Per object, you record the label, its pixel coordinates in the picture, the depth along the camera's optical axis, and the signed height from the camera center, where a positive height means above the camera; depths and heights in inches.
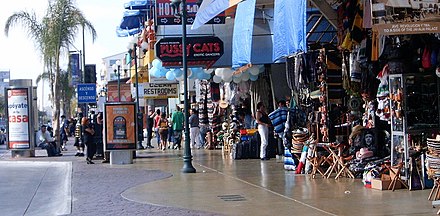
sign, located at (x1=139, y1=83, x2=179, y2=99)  1455.5 +70.4
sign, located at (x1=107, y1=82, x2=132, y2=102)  1736.0 +82.0
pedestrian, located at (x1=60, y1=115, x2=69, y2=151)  1419.0 -11.8
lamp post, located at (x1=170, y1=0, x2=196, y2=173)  699.0 +6.5
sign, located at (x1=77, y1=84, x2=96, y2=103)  1353.3 +65.7
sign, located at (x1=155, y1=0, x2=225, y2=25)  926.4 +142.7
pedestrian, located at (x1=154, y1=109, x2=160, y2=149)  1220.3 +5.7
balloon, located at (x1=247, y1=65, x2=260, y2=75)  898.1 +66.0
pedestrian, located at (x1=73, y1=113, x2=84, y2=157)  1092.5 -27.2
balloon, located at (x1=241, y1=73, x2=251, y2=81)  922.7 +59.2
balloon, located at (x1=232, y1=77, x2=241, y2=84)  944.8 +57.7
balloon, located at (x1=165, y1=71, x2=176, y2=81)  1066.1 +74.1
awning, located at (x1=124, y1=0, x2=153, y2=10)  1756.9 +301.0
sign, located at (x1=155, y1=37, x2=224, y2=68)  853.8 +87.7
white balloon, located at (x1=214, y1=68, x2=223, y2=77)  969.8 +70.4
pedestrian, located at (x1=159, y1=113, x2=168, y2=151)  1173.1 -12.2
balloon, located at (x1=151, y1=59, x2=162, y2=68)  1062.3 +90.9
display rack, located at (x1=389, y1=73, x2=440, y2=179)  503.5 +7.3
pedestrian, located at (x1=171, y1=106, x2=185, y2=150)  1150.3 -1.3
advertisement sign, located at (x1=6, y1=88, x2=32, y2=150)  1085.8 +17.4
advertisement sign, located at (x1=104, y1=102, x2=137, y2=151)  878.4 -0.7
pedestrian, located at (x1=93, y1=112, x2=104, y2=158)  928.3 -7.3
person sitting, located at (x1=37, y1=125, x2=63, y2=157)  1120.8 -20.9
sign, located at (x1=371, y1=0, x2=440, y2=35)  419.5 +60.0
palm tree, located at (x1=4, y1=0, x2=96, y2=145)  1403.8 +198.5
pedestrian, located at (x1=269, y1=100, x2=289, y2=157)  705.6 +2.5
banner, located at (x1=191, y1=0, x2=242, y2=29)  648.4 +106.4
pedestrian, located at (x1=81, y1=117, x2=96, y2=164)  894.4 -14.3
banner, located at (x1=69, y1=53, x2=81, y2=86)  1805.9 +152.4
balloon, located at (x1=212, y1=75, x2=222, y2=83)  1016.2 +63.7
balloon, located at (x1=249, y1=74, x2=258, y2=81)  927.8 +58.7
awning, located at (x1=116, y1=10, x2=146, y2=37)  1824.1 +270.3
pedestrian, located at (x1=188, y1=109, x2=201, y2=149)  1144.2 -8.4
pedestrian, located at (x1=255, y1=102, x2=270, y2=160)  804.0 -4.6
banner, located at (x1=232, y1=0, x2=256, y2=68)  627.3 +80.4
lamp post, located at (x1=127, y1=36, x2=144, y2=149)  1192.2 -6.3
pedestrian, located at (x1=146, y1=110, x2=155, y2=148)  1279.7 -0.1
